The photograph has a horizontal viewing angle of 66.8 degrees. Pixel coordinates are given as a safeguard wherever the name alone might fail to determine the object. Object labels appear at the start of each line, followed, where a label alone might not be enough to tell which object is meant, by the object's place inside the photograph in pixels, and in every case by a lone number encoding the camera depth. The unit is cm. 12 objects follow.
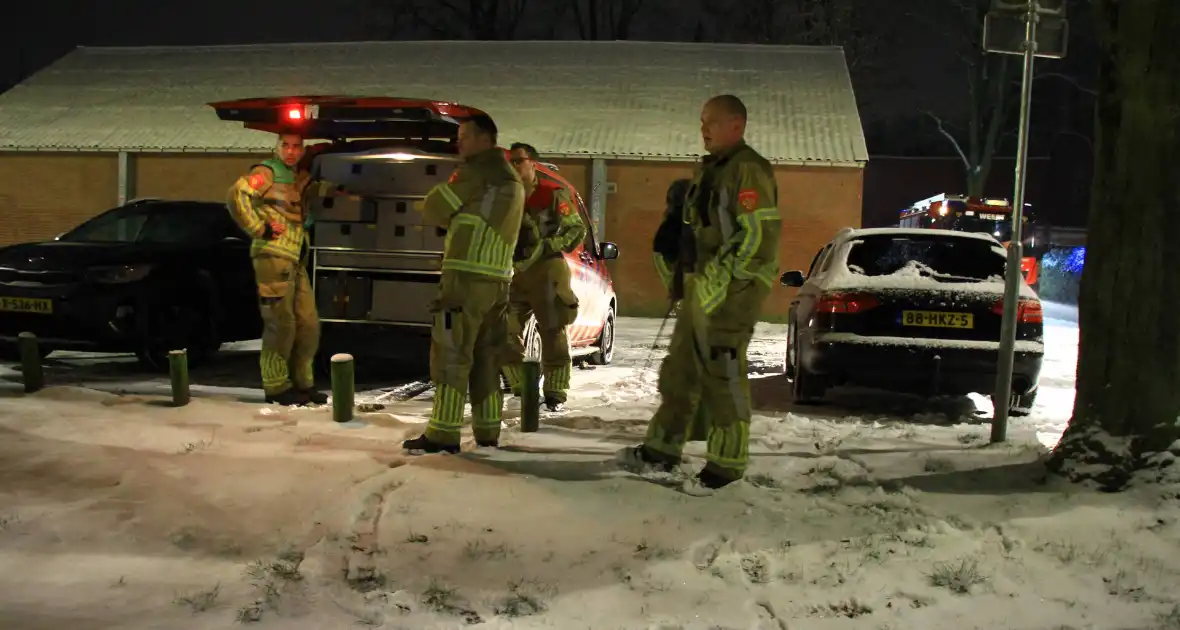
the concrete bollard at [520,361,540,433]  571
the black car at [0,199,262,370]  750
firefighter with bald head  429
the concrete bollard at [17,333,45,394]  645
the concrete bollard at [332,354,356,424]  564
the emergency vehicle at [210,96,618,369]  708
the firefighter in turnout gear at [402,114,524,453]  488
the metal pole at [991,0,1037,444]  563
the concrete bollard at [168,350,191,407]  606
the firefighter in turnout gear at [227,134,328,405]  610
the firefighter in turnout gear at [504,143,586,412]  676
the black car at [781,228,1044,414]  672
